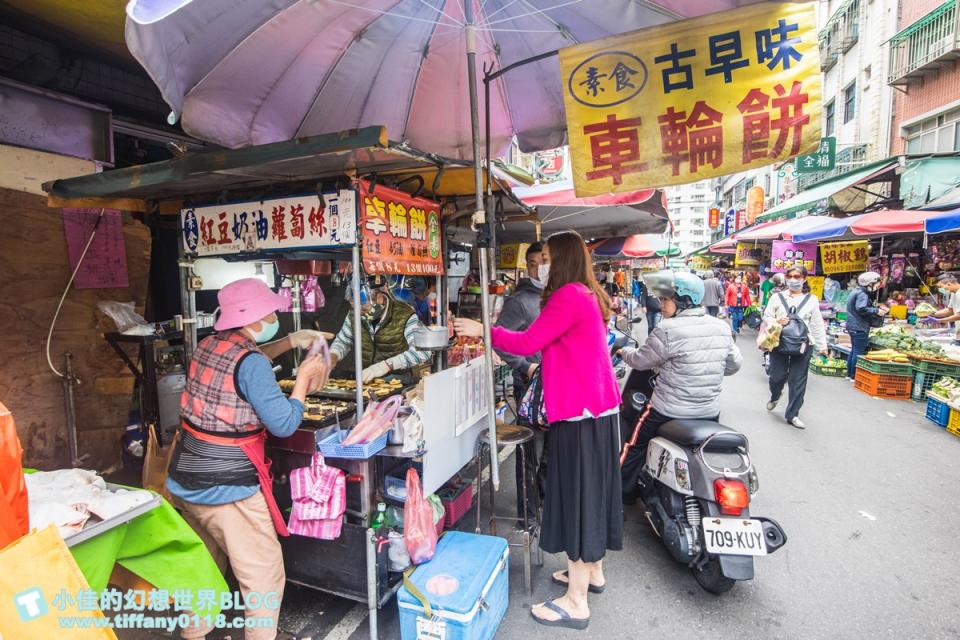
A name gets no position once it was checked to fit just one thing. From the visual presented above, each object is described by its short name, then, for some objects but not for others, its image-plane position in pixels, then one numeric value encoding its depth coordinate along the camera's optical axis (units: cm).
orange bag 162
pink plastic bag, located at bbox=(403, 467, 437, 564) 291
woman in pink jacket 292
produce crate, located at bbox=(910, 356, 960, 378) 733
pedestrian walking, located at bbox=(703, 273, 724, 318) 1302
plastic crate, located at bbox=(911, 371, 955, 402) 775
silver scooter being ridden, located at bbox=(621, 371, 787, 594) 311
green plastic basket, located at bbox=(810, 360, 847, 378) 984
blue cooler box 254
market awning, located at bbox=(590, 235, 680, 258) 1189
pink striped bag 287
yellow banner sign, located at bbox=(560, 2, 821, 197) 269
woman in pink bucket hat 259
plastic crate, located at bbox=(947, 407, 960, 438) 629
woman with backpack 643
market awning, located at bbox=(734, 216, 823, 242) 1098
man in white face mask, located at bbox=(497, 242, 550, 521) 425
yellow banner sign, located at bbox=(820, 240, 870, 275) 1152
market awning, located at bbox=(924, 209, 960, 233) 787
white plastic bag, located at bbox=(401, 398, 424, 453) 296
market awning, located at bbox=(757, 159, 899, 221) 1095
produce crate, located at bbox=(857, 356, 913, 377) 796
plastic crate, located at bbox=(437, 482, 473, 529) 381
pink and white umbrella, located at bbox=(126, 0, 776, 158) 299
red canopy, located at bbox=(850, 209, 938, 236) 874
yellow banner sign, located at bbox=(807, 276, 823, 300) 1279
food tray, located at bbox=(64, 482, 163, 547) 187
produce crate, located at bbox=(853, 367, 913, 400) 802
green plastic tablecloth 228
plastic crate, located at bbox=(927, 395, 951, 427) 653
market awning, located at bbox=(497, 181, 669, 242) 574
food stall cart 280
